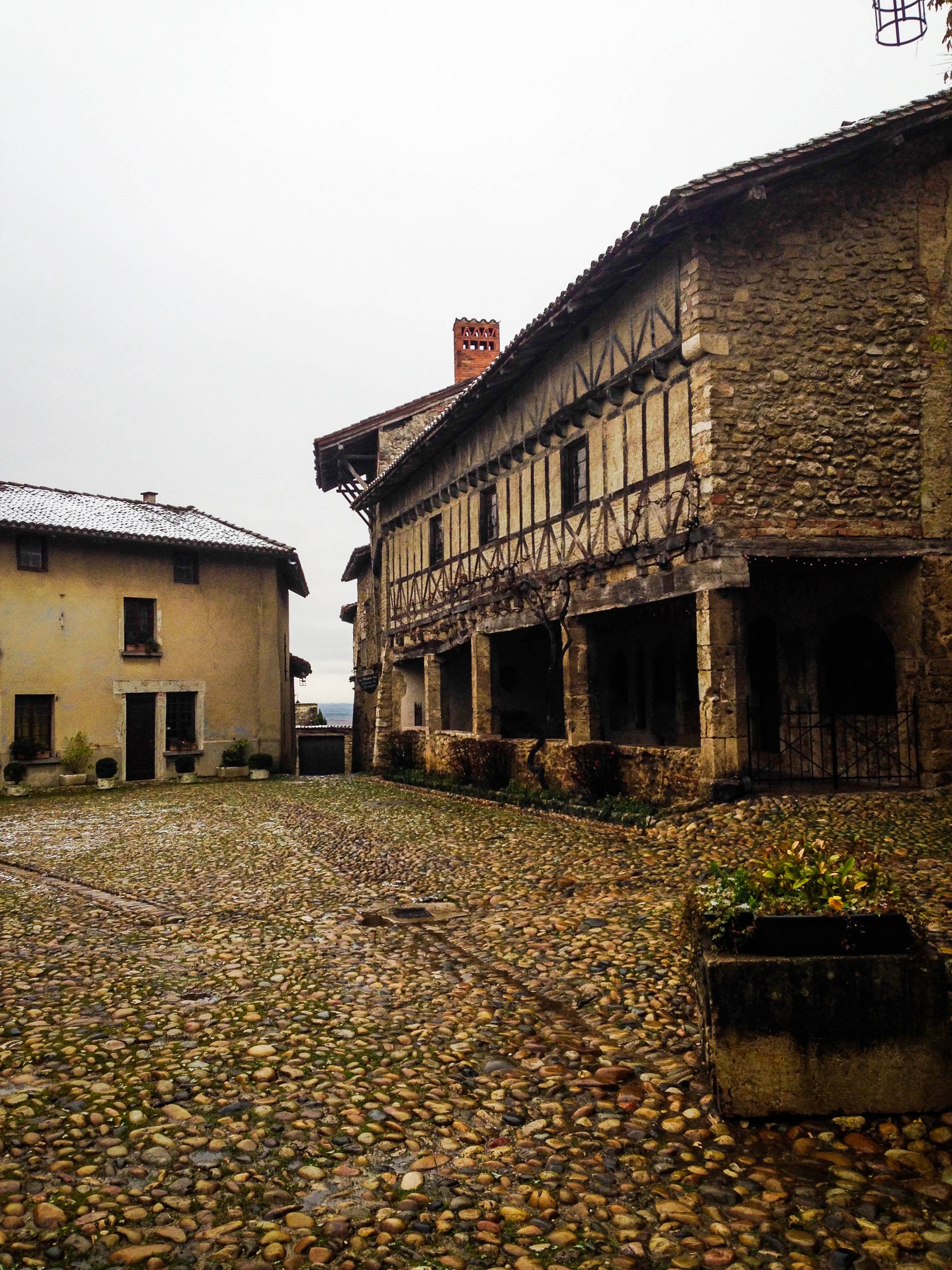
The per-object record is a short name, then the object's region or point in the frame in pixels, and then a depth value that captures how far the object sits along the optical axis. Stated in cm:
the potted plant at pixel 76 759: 2342
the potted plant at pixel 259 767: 2541
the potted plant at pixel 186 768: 2505
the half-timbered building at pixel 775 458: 1172
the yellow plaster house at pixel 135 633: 2336
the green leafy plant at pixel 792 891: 411
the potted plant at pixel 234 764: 2562
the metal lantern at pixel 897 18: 834
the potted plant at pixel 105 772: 2328
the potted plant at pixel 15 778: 2242
